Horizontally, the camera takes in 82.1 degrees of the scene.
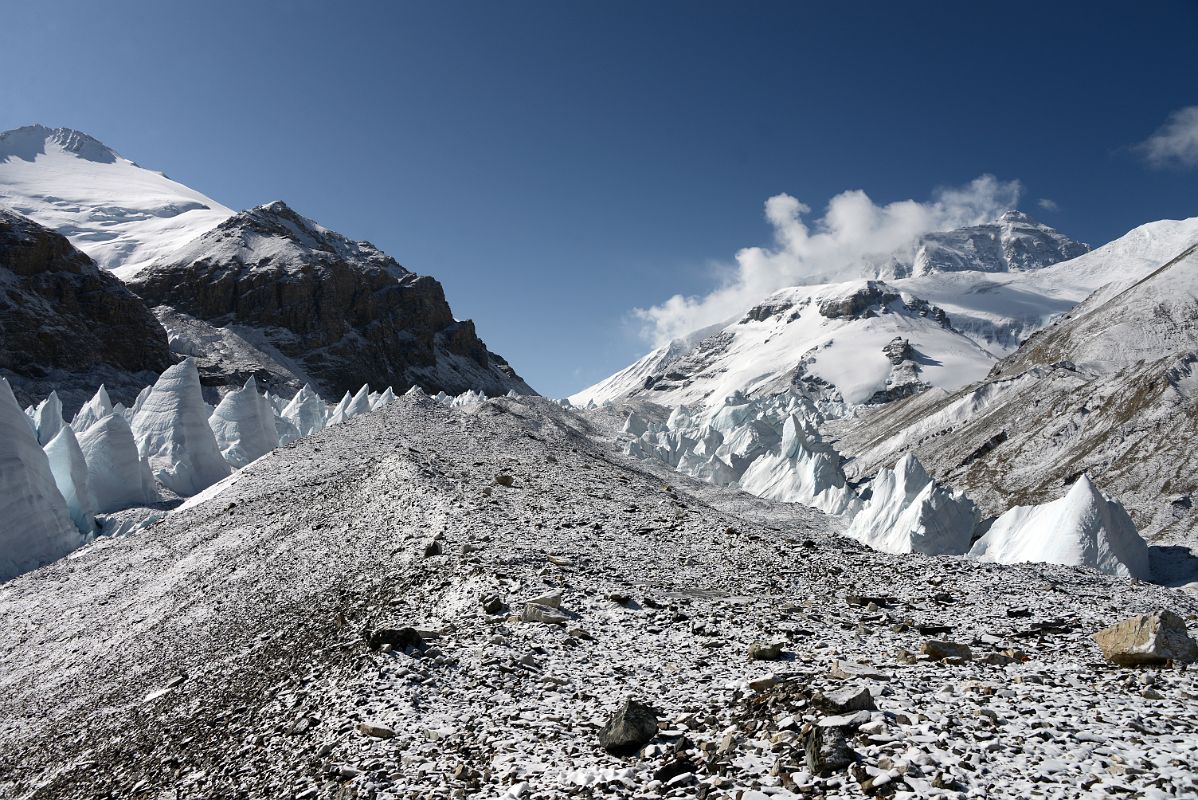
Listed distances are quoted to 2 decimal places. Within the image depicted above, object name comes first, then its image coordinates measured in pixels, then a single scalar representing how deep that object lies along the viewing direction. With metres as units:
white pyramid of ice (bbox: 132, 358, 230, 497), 37.16
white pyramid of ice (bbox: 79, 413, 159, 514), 33.16
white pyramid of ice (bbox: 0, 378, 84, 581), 23.36
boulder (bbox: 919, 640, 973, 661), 7.91
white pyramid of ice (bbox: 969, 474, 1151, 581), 23.08
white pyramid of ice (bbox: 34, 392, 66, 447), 41.38
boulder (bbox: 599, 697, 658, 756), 6.41
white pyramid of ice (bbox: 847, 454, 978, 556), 28.98
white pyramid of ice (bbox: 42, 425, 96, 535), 30.14
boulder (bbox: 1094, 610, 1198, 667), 7.21
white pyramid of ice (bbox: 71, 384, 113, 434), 45.78
